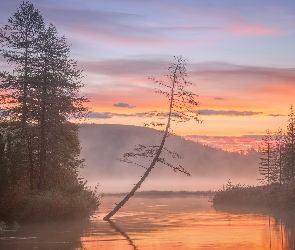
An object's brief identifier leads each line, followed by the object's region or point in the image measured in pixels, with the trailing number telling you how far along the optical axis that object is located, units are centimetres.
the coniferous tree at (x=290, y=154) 8056
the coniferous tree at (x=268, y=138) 7920
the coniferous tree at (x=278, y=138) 8766
